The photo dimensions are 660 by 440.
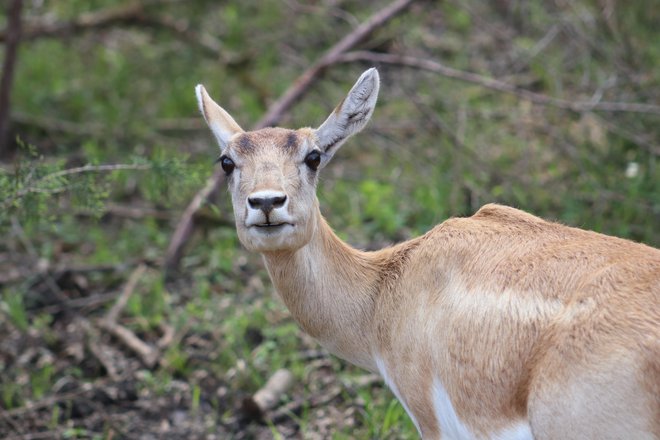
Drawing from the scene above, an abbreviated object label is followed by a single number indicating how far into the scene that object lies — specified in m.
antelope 8.36
